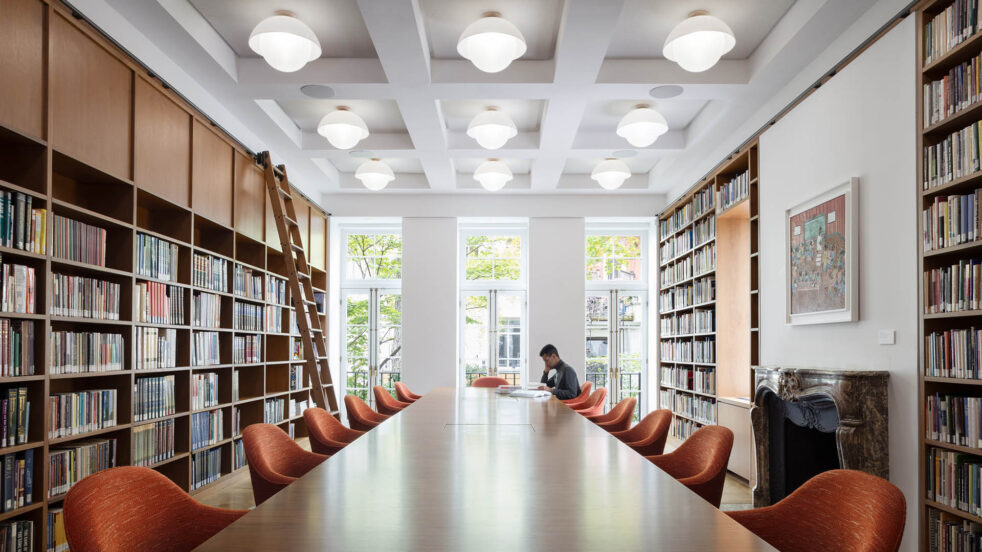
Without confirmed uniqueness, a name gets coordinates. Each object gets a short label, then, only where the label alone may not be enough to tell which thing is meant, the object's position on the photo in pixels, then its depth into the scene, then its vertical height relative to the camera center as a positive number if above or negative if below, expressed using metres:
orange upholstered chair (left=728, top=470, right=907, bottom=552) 1.96 -0.68
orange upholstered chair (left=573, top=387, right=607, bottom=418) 6.29 -1.00
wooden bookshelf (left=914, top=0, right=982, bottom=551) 3.56 +0.26
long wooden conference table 1.74 -0.62
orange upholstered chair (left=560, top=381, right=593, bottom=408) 7.13 -1.03
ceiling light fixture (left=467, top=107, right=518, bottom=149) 6.35 +1.62
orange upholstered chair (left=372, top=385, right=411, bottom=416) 6.62 -1.02
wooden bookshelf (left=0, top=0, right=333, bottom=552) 3.75 +0.83
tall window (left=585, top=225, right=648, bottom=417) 11.01 -0.16
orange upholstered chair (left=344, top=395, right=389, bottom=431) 5.21 -0.89
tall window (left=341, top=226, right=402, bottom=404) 11.03 -0.19
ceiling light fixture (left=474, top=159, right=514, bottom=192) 8.31 +1.56
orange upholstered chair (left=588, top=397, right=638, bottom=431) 5.29 -0.91
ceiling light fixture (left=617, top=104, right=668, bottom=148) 6.34 +1.64
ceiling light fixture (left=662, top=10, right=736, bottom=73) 4.61 +1.78
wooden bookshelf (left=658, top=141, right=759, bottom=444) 6.95 +0.14
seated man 7.35 -0.86
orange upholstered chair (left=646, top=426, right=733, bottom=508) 3.04 -0.77
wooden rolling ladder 7.42 +0.26
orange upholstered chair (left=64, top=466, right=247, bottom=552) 1.93 -0.66
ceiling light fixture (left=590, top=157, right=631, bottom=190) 8.26 +1.56
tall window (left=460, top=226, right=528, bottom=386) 10.95 -0.16
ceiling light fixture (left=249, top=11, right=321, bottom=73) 4.66 +1.80
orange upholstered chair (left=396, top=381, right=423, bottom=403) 7.48 -1.03
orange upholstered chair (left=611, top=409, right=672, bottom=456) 4.20 -0.85
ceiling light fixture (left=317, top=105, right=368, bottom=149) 6.49 +1.66
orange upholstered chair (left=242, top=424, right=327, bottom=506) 2.99 -0.76
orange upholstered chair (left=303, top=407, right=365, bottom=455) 4.10 -0.83
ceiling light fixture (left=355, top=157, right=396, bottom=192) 8.49 +1.60
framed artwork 4.61 +0.33
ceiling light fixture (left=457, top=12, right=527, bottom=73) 4.61 +1.77
